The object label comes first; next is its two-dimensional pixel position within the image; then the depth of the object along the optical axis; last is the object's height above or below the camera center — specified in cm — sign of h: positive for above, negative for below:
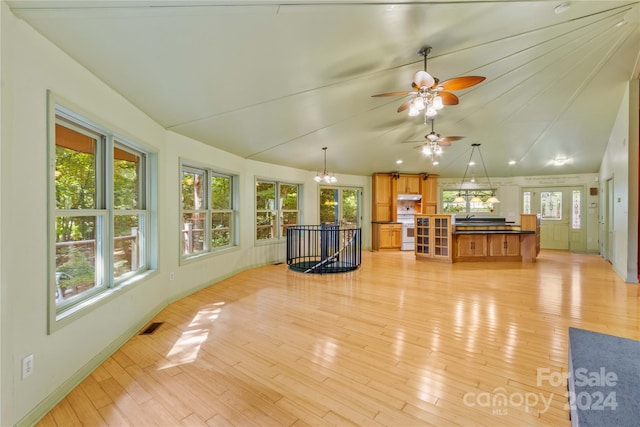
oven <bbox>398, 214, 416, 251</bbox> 933 -74
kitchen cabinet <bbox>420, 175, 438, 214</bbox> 971 +71
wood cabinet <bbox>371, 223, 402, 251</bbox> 921 -74
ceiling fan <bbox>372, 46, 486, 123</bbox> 275 +128
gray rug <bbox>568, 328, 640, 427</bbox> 158 -113
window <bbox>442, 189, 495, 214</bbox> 1002 +35
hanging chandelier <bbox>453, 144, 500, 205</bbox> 739 +138
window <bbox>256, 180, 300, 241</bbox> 683 +14
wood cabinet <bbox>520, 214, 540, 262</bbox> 717 -67
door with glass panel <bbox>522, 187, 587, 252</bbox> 883 -2
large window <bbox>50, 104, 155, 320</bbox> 224 +4
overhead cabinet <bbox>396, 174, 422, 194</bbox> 950 +101
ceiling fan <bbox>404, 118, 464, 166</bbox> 457 +119
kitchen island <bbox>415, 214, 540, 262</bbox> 718 -70
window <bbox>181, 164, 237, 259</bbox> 469 +5
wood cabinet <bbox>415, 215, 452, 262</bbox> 718 -62
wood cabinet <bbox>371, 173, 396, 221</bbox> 938 +53
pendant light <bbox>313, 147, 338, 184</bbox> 680 +87
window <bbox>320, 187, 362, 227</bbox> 896 +26
